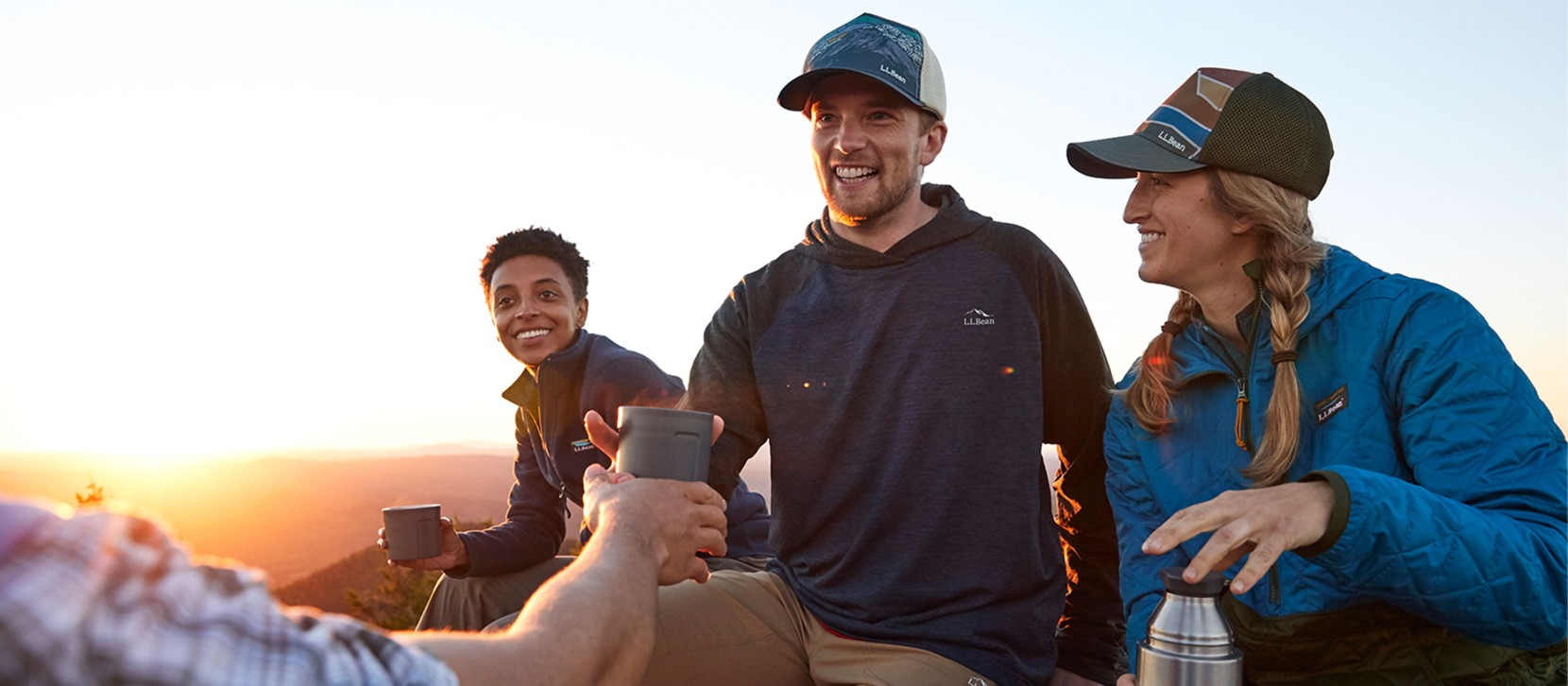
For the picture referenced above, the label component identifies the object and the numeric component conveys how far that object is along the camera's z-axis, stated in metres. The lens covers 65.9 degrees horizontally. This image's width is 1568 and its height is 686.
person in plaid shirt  1.03
